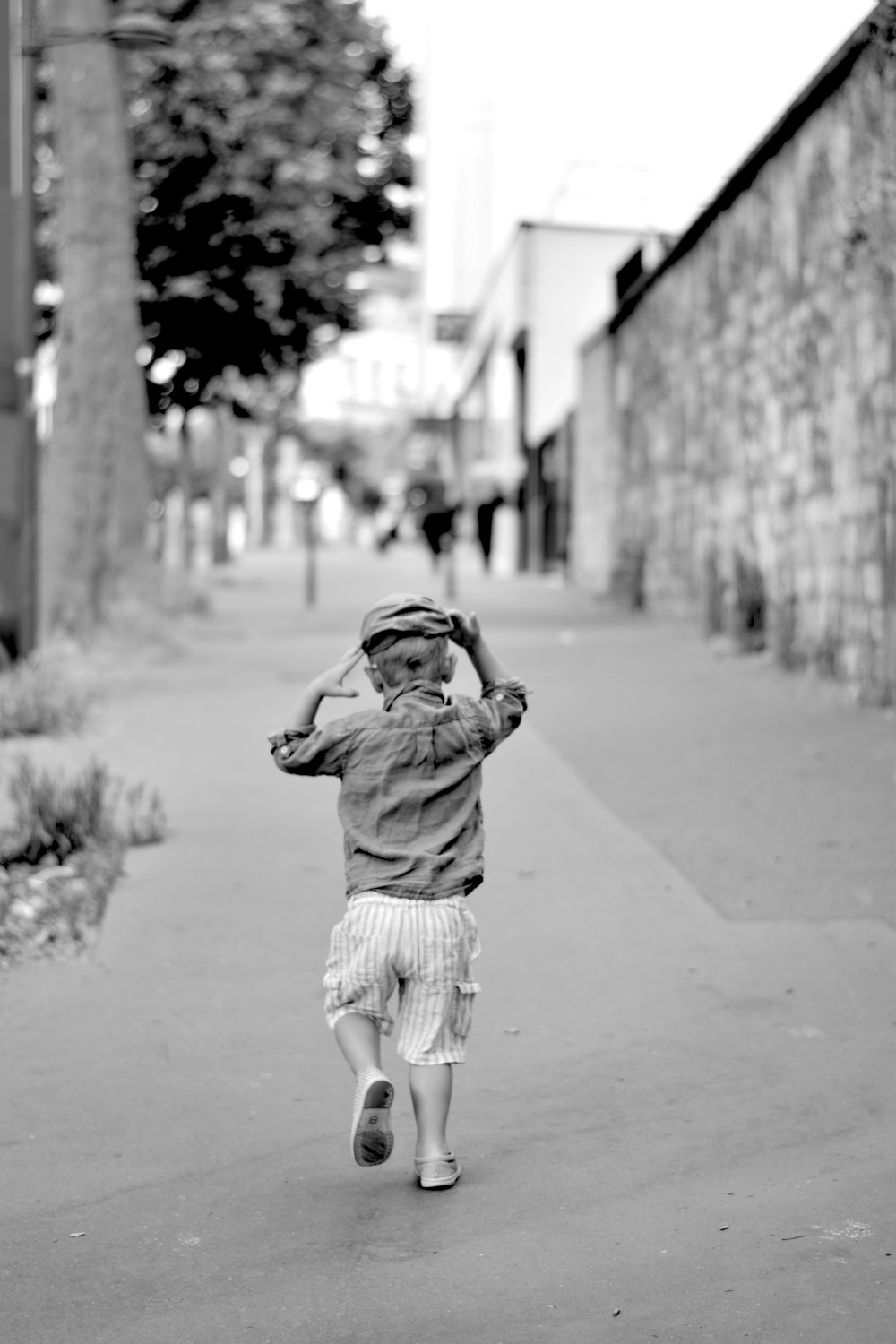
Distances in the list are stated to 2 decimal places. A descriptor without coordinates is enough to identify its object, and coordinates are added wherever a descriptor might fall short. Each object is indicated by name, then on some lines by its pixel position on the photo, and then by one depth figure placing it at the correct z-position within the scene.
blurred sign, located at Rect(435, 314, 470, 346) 60.16
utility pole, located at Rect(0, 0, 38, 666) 13.00
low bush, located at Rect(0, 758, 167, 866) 7.63
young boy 4.26
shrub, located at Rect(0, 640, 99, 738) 10.88
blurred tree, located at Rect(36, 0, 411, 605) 25.14
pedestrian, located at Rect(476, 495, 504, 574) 32.44
